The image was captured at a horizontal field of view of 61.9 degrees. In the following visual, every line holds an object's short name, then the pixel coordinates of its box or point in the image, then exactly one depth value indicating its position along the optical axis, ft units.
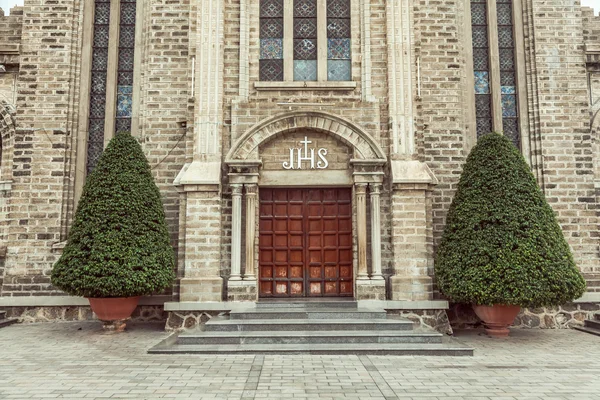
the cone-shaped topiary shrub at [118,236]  29.84
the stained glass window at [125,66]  38.88
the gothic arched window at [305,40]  35.35
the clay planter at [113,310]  31.17
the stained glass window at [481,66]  39.09
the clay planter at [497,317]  30.78
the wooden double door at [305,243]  34.35
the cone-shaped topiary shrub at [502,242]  29.17
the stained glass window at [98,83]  38.72
